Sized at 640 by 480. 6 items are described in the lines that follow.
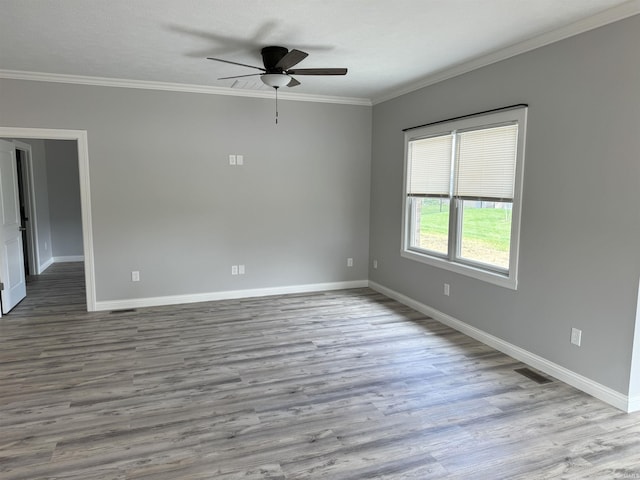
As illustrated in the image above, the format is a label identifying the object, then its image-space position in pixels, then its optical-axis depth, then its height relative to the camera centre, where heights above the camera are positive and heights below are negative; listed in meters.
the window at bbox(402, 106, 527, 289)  3.66 +0.01
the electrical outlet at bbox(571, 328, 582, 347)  3.11 -1.07
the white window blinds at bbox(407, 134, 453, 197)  4.51 +0.33
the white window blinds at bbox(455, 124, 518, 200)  3.67 +0.31
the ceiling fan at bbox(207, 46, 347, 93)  3.49 +1.07
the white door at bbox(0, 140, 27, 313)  4.82 -0.55
